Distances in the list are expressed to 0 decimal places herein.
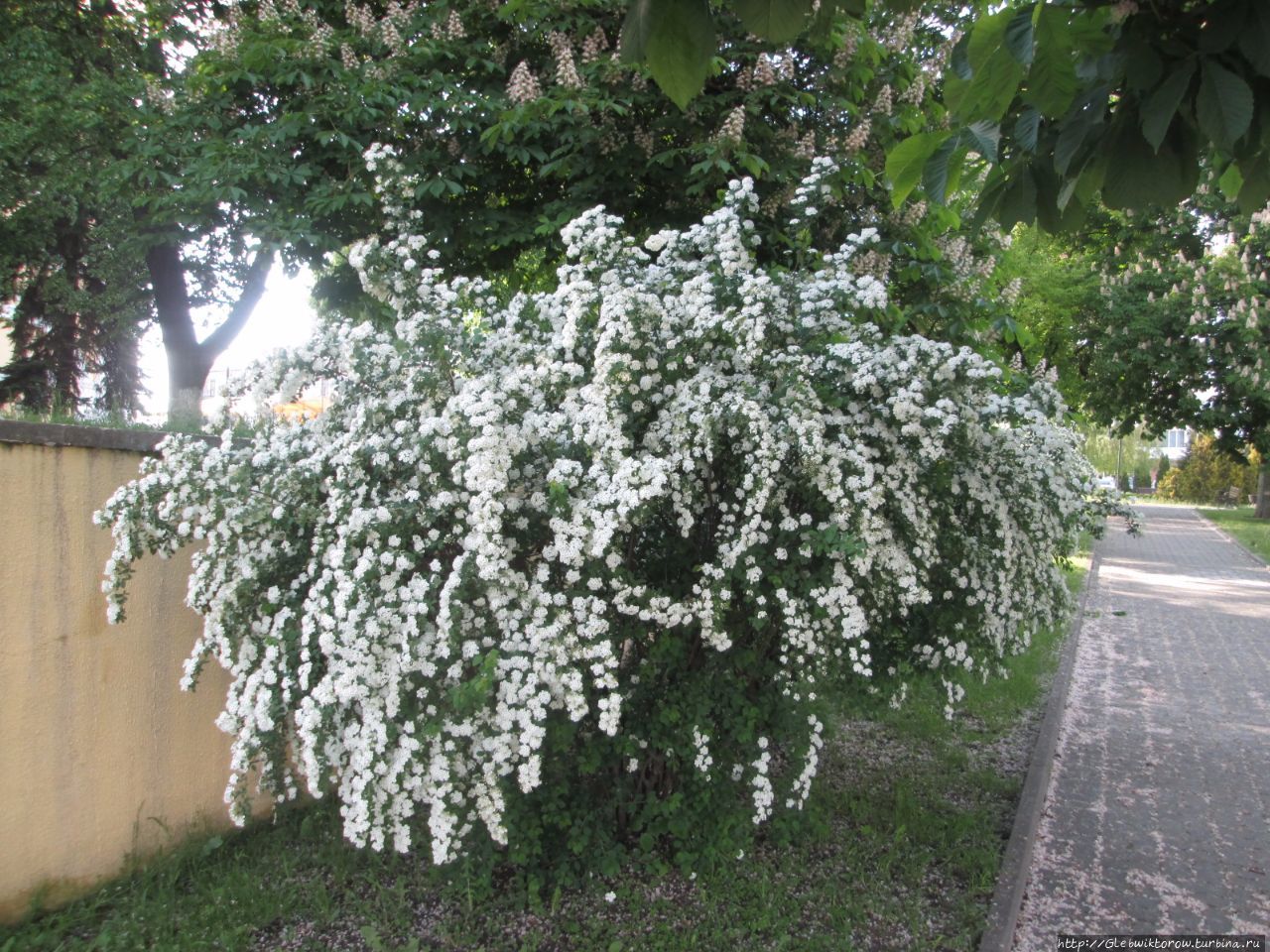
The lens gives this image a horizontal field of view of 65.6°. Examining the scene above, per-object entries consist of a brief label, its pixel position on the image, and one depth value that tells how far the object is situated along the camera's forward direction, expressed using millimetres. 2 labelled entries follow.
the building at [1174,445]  68700
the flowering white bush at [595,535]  3408
